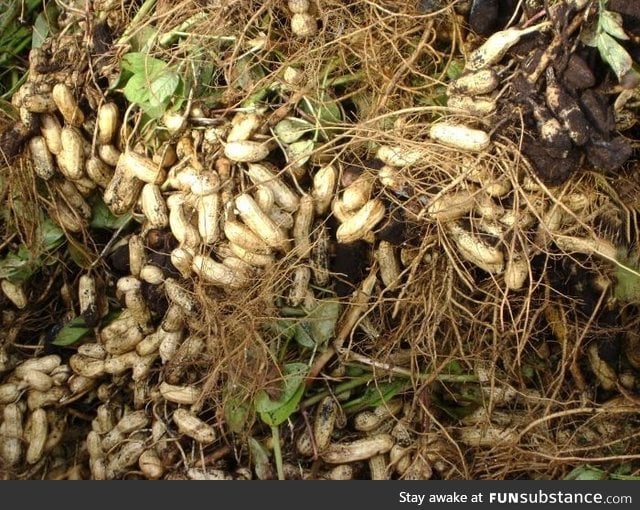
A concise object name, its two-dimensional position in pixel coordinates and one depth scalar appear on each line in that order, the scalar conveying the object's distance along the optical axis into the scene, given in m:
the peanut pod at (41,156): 0.81
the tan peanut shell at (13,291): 0.83
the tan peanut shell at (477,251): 0.75
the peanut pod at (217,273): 0.77
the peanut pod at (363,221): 0.76
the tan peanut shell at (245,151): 0.77
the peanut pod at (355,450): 0.79
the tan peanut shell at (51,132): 0.81
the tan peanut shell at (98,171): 0.81
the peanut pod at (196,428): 0.79
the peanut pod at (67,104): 0.80
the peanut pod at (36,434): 0.81
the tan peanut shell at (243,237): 0.77
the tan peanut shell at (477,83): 0.74
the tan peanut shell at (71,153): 0.80
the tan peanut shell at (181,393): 0.79
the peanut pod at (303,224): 0.78
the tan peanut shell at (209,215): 0.77
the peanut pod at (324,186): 0.78
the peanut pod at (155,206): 0.80
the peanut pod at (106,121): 0.81
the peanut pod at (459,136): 0.74
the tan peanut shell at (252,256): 0.77
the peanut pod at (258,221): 0.76
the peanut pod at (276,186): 0.78
